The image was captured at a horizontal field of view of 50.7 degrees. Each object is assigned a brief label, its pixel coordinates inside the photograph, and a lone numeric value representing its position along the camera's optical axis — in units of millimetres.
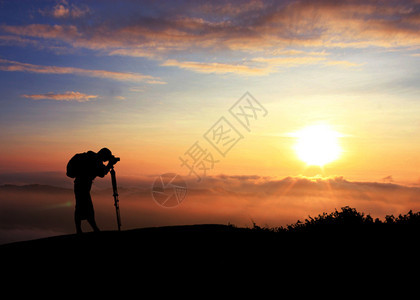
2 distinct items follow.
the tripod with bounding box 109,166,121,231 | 15453
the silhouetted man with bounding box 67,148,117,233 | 15258
